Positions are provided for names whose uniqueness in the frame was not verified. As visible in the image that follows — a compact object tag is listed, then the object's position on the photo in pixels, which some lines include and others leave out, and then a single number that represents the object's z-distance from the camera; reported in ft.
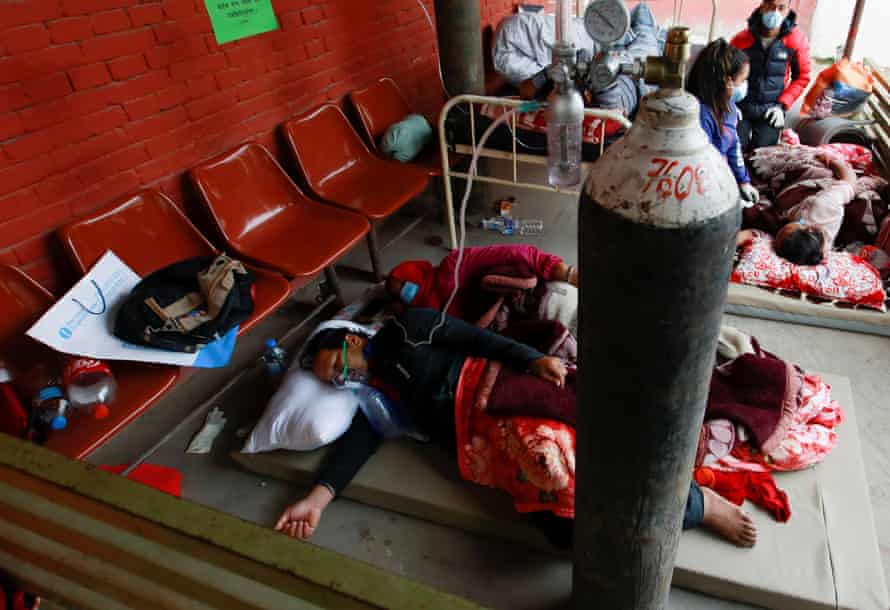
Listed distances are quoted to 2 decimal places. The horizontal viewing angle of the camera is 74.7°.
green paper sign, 8.72
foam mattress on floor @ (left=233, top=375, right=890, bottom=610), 5.16
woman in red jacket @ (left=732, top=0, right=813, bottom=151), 11.44
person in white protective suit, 14.38
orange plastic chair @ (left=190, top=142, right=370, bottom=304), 8.39
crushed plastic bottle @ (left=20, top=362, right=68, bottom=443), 5.90
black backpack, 6.63
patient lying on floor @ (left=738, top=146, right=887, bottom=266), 8.68
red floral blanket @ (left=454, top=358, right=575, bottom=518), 5.42
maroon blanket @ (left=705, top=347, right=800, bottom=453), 5.88
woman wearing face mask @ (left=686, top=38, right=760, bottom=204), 9.02
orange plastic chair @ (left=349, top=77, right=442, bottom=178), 11.00
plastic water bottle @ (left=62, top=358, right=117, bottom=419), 6.08
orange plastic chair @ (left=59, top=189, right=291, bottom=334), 7.29
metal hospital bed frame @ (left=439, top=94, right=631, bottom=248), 8.20
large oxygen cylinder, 2.34
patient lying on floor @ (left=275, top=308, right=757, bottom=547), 5.96
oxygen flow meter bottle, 4.53
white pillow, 6.53
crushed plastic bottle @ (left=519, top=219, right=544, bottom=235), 11.23
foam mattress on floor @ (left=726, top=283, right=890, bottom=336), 8.15
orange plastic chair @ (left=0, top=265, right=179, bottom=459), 5.85
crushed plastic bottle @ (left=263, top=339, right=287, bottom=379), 8.08
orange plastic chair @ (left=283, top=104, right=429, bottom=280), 9.65
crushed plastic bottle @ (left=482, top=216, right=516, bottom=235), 11.30
